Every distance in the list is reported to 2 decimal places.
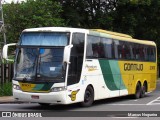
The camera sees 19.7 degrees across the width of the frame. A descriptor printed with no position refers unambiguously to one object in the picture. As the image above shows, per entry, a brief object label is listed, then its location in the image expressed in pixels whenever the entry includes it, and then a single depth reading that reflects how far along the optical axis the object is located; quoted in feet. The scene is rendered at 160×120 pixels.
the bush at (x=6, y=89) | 79.97
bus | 55.72
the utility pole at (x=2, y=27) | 97.40
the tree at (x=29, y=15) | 106.11
